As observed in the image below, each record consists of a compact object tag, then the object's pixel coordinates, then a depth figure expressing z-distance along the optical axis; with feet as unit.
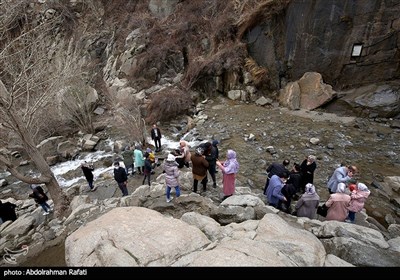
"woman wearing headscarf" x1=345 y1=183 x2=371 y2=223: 16.39
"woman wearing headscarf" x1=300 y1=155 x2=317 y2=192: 21.97
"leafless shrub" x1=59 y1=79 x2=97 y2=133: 41.83
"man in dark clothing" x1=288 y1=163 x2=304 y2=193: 19.58
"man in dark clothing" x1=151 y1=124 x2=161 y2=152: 35.14
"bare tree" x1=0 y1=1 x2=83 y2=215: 19.27
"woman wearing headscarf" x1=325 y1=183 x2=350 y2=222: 16.88
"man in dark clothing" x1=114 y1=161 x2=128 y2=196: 21.79
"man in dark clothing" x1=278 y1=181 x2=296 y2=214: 18.08
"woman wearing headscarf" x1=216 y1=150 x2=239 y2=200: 19.45
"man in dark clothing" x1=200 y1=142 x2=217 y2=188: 22.03
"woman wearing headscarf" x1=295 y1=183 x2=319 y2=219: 16.61
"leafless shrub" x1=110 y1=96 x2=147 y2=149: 36.86
